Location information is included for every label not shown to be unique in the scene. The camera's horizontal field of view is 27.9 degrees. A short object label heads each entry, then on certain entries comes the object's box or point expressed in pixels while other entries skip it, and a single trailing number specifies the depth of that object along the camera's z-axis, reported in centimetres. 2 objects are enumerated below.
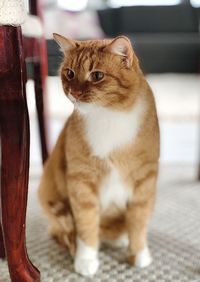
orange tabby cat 85
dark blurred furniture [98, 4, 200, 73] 446
